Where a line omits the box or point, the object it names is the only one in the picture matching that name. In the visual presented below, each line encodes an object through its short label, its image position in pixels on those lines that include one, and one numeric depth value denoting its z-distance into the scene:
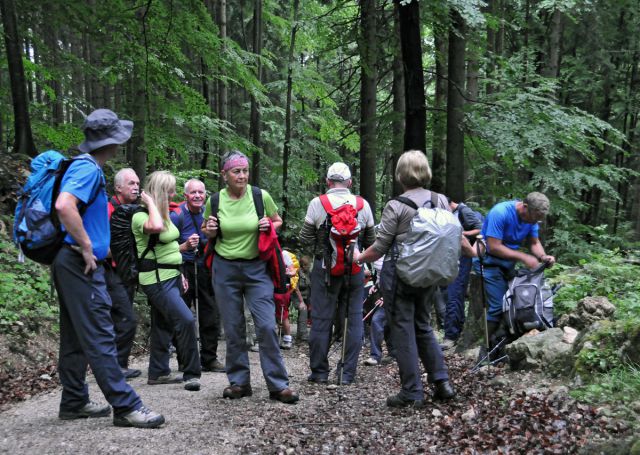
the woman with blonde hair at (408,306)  5.05
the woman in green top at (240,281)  5.36
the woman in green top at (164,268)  5.87
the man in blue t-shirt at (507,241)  6.17
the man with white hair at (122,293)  6.19
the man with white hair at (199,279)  7.19
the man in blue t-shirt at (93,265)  4.07
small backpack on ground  6.21
